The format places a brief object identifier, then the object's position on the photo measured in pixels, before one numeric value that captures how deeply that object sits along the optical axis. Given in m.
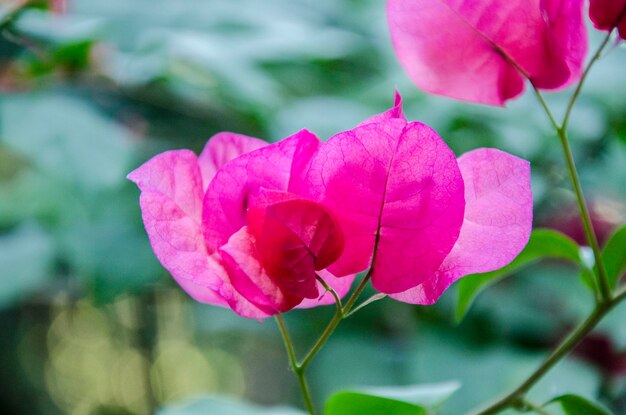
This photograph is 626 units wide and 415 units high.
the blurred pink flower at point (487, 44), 0.35
